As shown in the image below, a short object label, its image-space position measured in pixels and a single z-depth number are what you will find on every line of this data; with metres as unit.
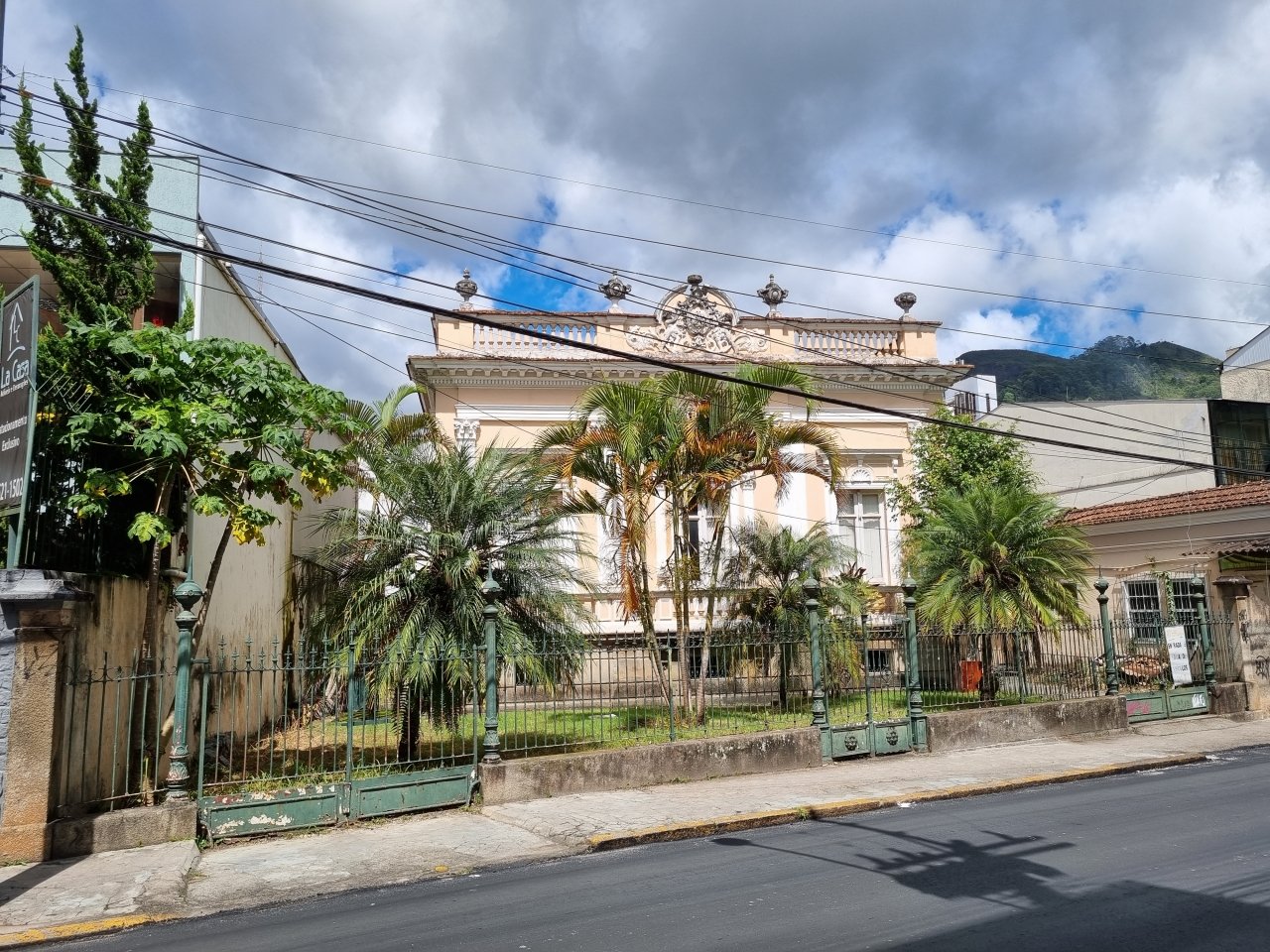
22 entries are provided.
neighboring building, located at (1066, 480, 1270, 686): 16.45
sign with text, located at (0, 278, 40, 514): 7.48
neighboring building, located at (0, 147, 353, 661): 12.49
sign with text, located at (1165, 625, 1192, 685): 15.40
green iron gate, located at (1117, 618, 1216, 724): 15.18
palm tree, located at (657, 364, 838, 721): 12.64
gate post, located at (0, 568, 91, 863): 7.60
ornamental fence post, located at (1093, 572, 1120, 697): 14.55
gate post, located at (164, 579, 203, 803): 8.50
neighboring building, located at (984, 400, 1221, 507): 26.06
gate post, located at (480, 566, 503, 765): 10.01
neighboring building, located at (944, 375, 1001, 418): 31.25
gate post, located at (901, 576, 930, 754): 12.53
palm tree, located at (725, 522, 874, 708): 14.64
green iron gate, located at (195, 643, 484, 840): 8.70
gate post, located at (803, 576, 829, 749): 11.87
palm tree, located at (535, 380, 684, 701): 12.48
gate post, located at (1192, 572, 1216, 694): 15.75
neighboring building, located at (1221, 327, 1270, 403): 27.75
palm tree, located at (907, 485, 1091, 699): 14.32
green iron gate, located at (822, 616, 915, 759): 12.05
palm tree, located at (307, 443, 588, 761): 10.38
